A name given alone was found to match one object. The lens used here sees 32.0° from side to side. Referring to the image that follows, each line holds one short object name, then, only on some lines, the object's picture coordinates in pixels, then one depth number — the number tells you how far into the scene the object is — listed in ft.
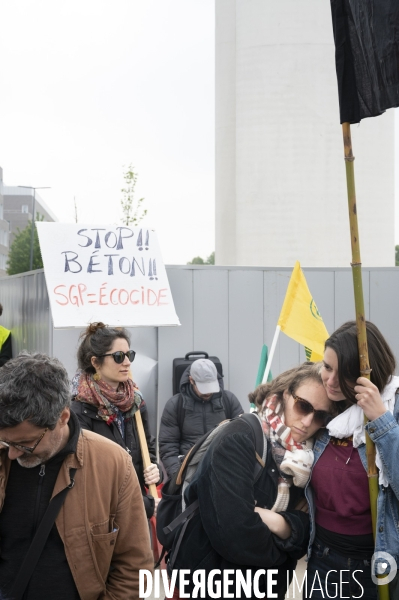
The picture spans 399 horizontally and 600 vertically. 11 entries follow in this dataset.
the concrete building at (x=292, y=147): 67.51
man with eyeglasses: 7.61
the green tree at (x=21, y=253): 159.22
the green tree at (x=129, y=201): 72.49
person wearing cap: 20.08
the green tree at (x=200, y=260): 180.30
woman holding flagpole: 8.49
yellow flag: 18.92
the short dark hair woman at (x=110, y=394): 12.52
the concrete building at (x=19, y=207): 335.67
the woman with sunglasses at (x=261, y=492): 8.35
